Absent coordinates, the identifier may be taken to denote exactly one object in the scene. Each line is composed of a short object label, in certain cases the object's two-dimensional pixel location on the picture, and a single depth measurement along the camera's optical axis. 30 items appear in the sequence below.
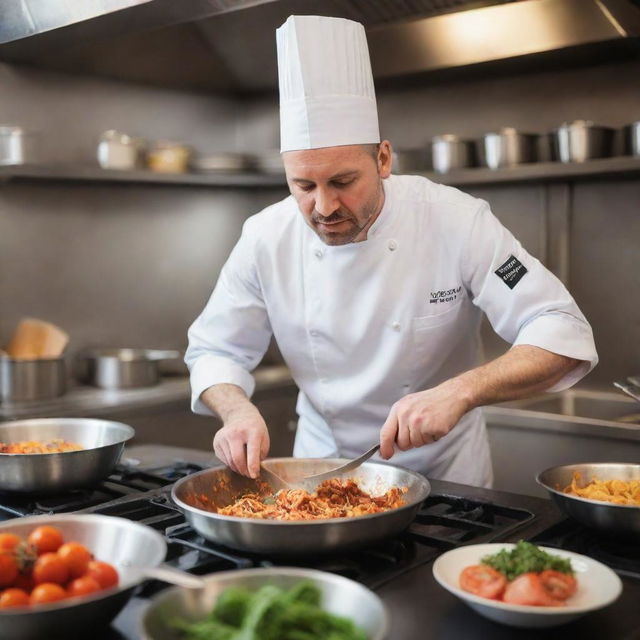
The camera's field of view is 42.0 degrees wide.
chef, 1.88
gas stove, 1.16
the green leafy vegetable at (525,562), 1.16
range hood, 3.01
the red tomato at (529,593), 1.11
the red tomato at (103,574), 1.12
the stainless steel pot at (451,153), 3.57
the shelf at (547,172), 3.15
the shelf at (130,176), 3.36
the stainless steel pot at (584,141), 3.23
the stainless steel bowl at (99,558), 1.01
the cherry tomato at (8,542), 1.15
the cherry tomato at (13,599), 1.05
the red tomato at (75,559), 1.12
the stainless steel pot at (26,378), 3.26
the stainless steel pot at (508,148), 3.46
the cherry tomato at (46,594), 1.05
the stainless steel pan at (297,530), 1.28
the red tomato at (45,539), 1.17
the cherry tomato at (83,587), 1.08
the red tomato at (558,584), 1.13
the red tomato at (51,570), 1.10
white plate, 1.08
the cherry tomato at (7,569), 1.10
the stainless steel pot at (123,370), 3.63
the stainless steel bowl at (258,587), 0.98
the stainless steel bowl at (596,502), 1.35
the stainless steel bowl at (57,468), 1.70
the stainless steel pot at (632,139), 3.10
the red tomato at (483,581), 1.14
